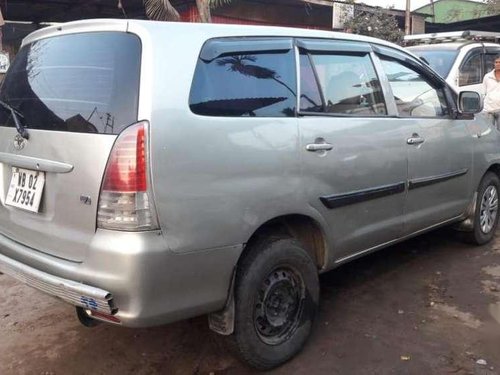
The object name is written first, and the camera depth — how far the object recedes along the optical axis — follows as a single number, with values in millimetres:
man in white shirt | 7770
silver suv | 2369
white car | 7969
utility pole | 14175
